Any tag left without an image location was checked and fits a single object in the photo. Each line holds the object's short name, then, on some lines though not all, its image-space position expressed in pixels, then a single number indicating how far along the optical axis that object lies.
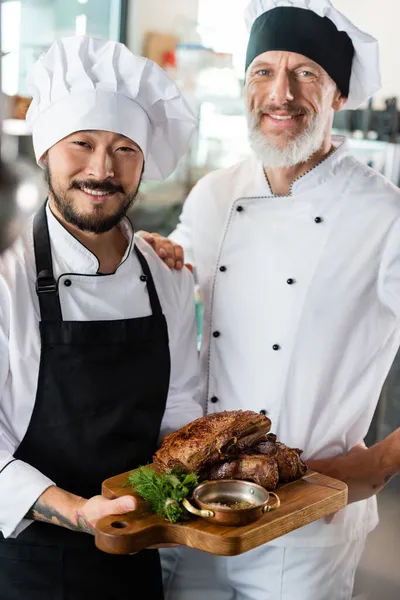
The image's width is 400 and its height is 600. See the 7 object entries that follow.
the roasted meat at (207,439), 1.75
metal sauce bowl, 1.54
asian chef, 1.84
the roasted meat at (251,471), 1.74
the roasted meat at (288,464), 1.80
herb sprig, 1.57
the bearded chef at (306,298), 2.17
